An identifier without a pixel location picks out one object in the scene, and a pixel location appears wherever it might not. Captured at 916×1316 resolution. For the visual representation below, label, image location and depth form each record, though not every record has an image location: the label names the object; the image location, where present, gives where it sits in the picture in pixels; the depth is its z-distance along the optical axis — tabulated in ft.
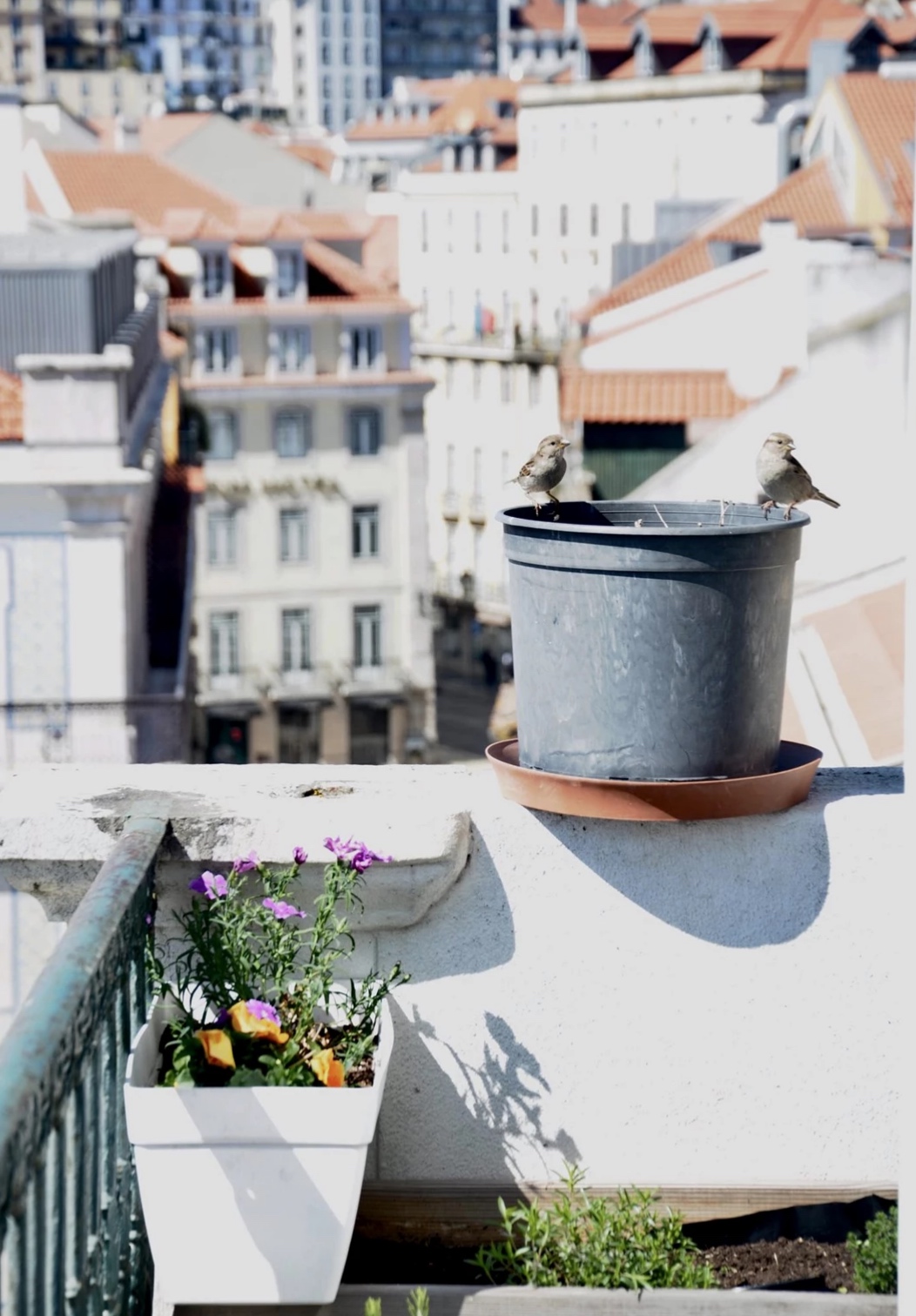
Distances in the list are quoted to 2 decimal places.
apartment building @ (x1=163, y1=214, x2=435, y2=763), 128.77
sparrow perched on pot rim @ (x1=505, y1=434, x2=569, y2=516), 14.55
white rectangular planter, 9.23
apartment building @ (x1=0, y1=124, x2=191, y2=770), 58.03
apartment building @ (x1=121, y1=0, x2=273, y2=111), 581.53
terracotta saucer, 10.30
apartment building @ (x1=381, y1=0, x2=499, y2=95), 533.96
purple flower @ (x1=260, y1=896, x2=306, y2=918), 9.84
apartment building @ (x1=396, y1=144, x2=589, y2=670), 182.80
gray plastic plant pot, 10.16
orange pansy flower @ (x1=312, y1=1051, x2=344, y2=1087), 9.52
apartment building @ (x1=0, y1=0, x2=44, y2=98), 478.18
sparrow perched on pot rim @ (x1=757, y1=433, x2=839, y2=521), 13.69
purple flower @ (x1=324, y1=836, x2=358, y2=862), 10.03
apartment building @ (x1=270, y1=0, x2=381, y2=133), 521.65
